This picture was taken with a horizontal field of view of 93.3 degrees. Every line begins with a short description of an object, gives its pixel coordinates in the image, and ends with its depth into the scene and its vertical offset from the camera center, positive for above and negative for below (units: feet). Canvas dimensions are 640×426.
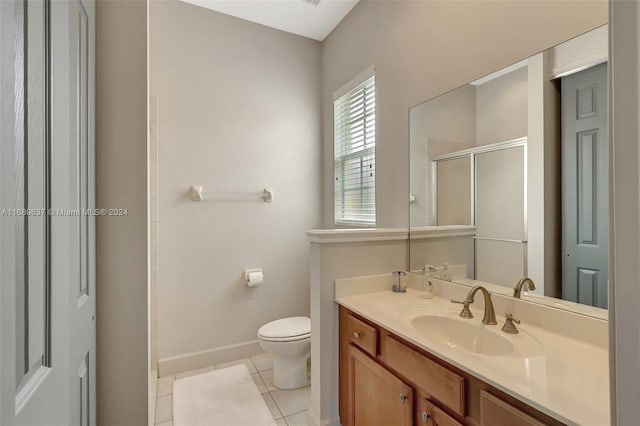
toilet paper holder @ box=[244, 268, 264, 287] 8.43 -1.78
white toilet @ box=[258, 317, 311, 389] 6.83 -3.11
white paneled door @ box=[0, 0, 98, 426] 1.55 +0.00
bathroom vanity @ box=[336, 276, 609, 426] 2.57 -1.65
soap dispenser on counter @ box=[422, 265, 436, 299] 5.36 -1.28
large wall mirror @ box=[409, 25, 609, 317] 3.52 +0.51
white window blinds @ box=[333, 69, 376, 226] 7.75 +1.65
